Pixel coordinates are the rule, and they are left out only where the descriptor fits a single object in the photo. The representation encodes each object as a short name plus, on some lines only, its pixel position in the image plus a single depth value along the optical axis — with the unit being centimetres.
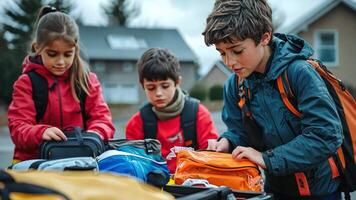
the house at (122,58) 4775
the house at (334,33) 2772
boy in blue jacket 261
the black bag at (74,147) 299
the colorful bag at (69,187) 160
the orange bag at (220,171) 267
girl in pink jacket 357
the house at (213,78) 3597
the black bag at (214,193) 213
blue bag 266
